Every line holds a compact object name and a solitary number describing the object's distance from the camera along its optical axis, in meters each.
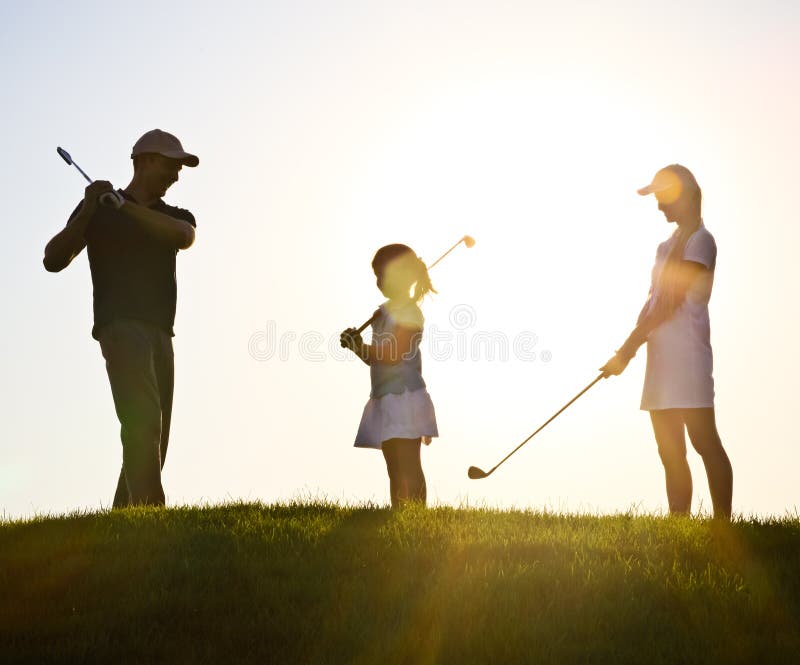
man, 8.71
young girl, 8.93
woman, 8.21
